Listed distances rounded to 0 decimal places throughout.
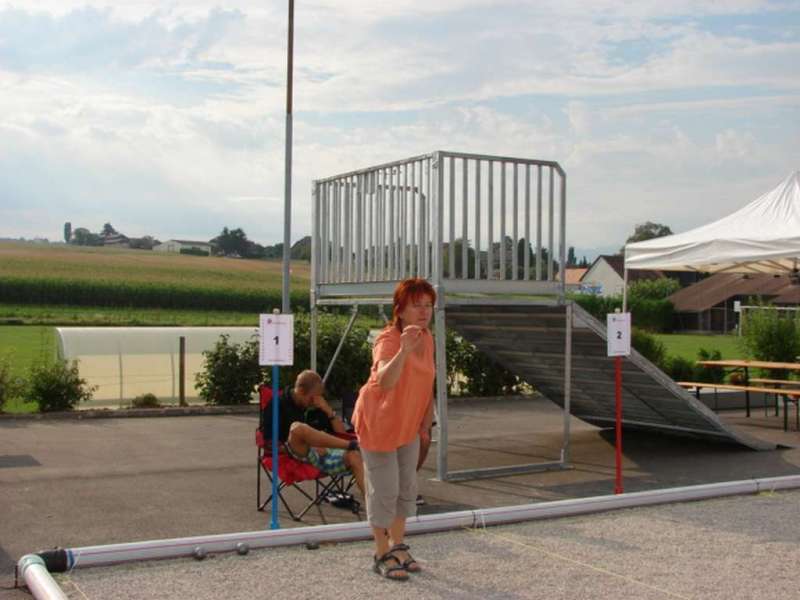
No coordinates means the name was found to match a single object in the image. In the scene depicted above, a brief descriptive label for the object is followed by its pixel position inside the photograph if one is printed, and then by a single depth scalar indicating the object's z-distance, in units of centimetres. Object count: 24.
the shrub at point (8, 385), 1522
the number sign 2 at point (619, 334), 900
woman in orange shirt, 629
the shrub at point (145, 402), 1636
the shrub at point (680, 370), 2059
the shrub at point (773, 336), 2047
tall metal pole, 1352
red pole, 898
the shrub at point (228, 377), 1678
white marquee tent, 1388
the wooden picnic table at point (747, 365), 1506
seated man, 833
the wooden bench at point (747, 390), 1355
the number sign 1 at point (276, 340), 735
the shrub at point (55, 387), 1552
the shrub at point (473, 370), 1914
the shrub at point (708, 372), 2028
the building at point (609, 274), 10525
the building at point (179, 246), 10500
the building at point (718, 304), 7669
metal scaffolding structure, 1006
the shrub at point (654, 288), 8900
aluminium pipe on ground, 626
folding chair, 829
